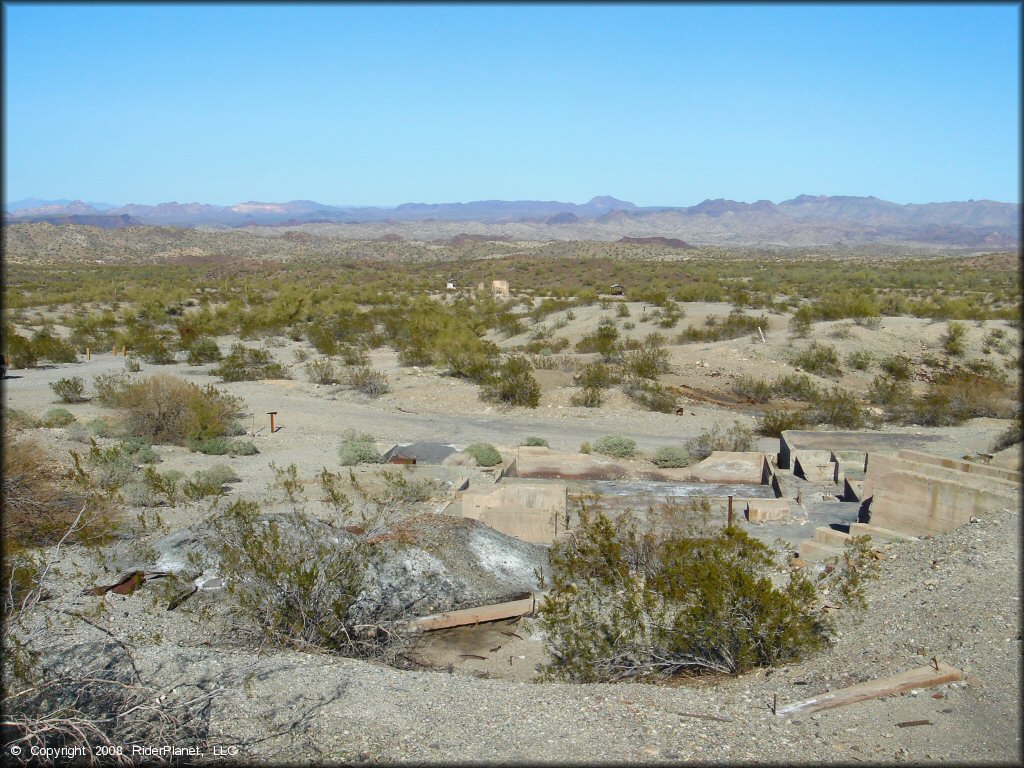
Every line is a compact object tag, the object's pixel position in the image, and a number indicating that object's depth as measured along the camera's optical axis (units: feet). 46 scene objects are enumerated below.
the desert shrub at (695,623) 26.04
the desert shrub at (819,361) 102.53
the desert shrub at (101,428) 70.23
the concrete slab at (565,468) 59.93
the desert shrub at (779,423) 75.56
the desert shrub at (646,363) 96.48
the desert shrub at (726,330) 126.21
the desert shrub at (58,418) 72.49
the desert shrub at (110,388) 81.51
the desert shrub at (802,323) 118.01
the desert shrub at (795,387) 91.58
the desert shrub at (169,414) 70.08
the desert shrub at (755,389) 93.15
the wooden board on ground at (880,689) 21.54
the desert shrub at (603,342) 108.58
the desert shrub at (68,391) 87.25
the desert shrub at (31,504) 38.68
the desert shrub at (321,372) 102.73
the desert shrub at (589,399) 88.94
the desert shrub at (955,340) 108.47
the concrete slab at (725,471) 60.03
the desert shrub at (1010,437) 56.59
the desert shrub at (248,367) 104.37
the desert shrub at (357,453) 63.52
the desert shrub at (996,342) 108.47
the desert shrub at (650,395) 86.36
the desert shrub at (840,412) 79.36
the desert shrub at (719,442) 66.64
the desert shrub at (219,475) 54.54
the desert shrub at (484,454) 63.87
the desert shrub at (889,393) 86.69
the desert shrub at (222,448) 66.03
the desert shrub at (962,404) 80.02
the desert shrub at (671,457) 64.34
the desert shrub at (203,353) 116.26
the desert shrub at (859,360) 104.22
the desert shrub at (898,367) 100.78
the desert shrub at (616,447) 66.64
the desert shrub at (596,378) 92.63
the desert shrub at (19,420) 65.67
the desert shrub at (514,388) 88.84
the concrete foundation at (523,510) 44.96
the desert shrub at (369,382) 95.61
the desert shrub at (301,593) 28.07
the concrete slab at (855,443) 60.85
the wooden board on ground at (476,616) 33.81
